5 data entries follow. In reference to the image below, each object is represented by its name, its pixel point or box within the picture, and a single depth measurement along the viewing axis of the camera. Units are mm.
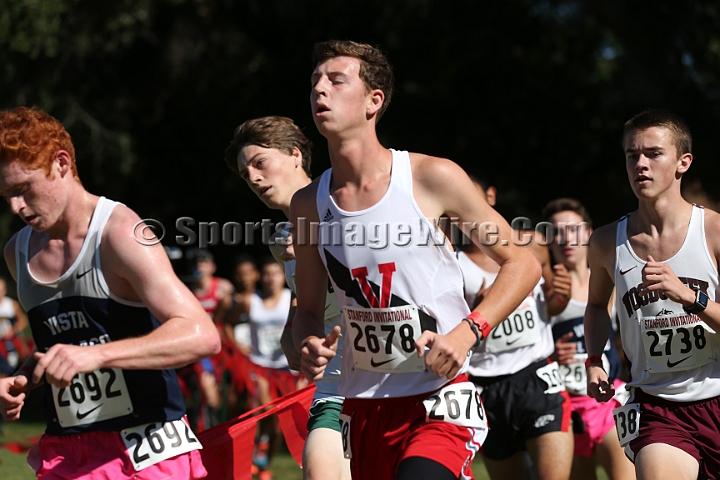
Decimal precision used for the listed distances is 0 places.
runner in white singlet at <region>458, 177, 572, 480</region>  11234
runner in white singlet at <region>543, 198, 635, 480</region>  12008
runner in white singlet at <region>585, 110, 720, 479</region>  7855
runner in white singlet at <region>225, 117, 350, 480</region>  9102
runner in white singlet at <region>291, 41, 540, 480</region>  7000
